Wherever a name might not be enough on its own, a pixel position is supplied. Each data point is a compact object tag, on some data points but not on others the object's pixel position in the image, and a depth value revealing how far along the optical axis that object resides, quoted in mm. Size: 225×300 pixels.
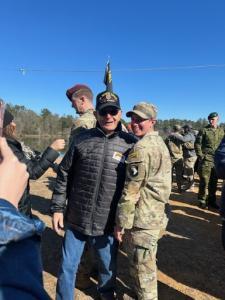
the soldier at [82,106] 2692
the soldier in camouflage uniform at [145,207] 1949
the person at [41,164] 1989
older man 2065
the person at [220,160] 1771
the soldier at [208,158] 5197
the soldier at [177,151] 6186
